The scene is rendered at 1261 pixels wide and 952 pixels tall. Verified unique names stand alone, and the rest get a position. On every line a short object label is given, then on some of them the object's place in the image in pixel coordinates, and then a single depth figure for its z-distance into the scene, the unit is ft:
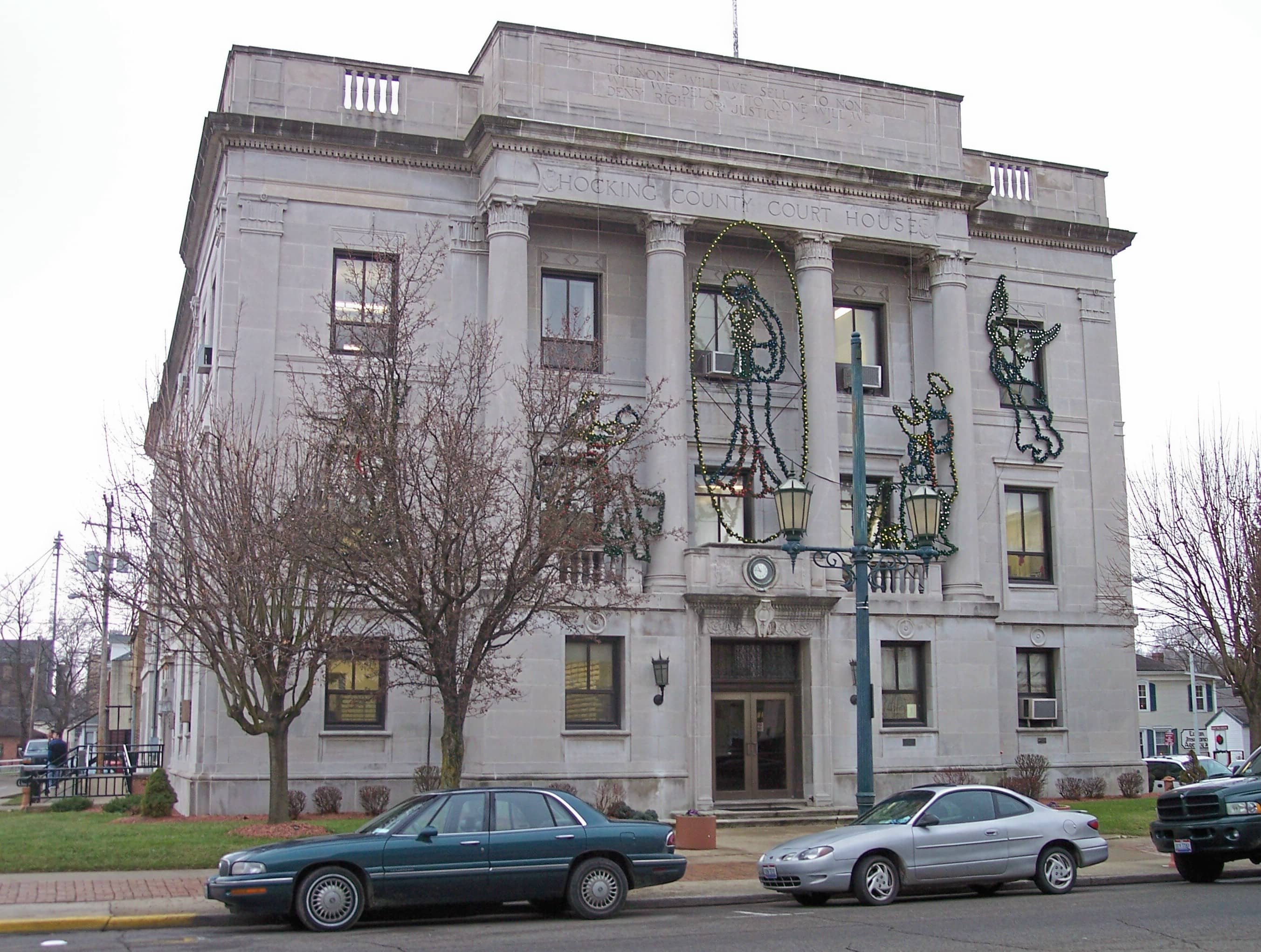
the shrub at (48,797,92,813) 95.45
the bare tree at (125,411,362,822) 70.23
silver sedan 52.75
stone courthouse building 88.58
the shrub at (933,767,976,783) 94.68
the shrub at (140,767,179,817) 83.56
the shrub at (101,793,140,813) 90.74
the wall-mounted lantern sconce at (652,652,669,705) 88.12
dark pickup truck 57.31
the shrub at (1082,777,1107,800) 101.86
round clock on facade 91.30
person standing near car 131.34
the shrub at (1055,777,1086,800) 101.19
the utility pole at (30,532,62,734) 210.38
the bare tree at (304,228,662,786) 61.67
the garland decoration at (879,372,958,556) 98.99
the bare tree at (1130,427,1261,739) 89.45
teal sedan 46.01
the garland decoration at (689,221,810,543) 95.76
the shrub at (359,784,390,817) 84.23
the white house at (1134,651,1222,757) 260.42
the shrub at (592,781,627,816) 86.07
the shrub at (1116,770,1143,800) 103.40
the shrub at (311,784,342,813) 83.56
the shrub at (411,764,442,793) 78.59
